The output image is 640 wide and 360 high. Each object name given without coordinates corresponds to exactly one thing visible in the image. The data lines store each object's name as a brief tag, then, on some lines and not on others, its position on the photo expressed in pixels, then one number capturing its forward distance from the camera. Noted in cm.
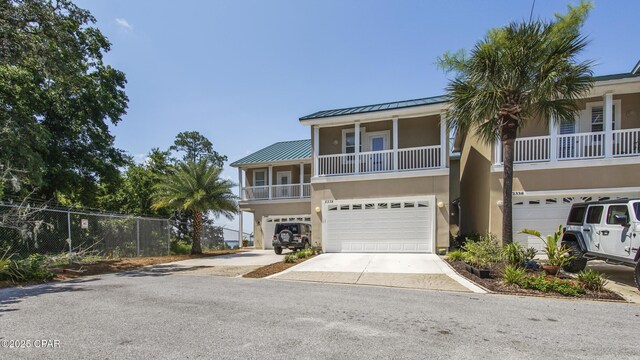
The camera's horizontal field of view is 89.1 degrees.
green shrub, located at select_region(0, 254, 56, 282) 883
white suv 776
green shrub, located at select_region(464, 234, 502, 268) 956
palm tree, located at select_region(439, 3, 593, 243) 908
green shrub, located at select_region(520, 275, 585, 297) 723
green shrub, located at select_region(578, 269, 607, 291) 735
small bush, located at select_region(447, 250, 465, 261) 1190
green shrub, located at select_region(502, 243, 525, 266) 896
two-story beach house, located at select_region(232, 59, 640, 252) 1247
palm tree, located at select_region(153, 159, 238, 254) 1735
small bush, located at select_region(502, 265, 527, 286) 783
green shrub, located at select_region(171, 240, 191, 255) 1982
